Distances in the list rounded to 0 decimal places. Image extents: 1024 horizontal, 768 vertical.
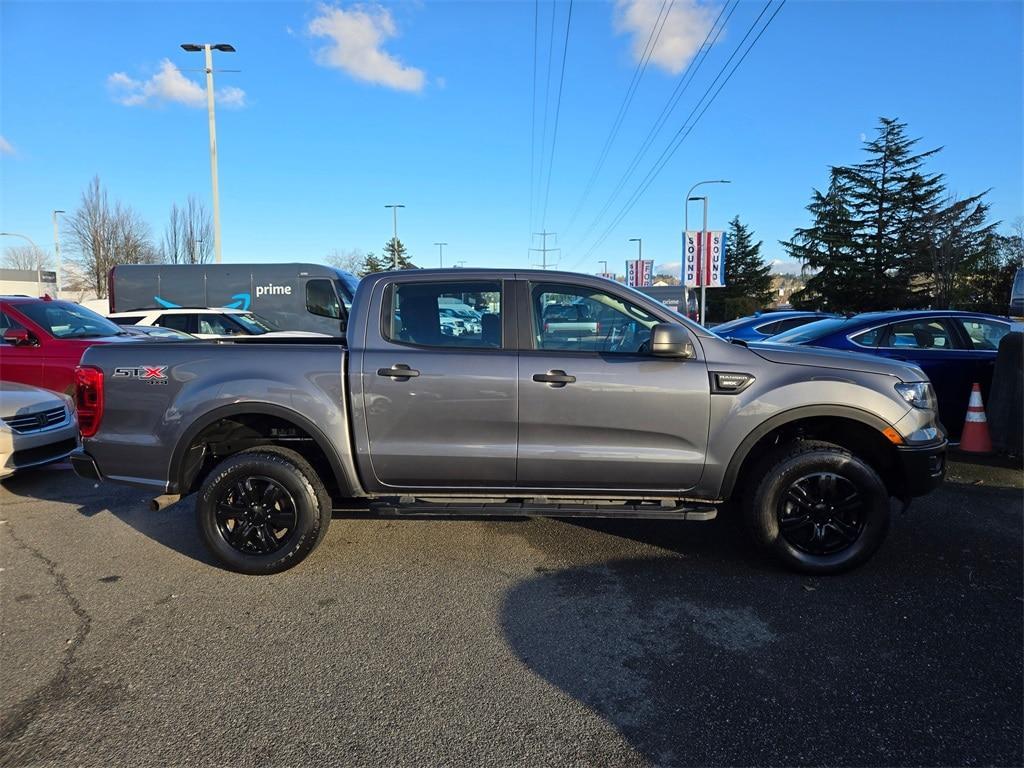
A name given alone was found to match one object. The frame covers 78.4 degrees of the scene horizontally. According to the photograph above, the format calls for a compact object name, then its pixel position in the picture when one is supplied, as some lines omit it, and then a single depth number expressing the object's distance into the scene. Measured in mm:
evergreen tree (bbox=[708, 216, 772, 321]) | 53312
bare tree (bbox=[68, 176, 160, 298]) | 38031
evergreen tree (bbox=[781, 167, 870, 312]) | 36250
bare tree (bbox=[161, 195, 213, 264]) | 40344
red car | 7707
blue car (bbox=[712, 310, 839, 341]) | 13227
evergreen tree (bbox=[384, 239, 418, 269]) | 72938
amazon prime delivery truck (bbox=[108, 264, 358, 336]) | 16234
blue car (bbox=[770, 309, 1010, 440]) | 7156
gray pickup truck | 3793
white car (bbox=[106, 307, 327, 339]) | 13107
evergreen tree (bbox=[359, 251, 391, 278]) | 68325
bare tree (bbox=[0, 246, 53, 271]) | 65137
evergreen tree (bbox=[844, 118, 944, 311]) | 34938
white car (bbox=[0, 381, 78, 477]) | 5566
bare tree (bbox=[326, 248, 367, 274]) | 70812
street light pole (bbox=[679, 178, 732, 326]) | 27414
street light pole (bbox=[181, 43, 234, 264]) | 19922
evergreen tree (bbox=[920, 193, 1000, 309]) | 32469
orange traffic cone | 6570
